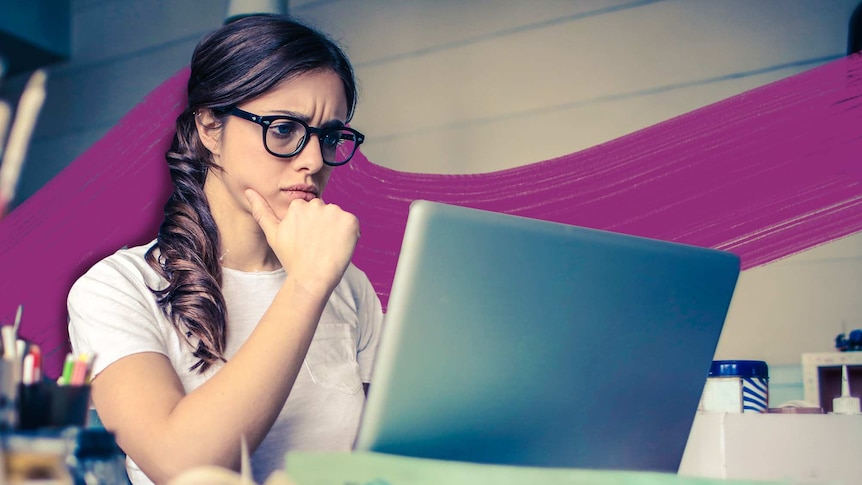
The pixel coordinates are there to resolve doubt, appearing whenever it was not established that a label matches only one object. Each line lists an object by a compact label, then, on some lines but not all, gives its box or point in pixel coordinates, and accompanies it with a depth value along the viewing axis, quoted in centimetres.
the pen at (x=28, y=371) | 51
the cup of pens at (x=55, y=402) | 49
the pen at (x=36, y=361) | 52
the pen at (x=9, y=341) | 49
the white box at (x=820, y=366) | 146
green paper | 49
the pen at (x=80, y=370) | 54
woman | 82
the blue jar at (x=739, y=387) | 135
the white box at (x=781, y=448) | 124
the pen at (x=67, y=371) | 53
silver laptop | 59
